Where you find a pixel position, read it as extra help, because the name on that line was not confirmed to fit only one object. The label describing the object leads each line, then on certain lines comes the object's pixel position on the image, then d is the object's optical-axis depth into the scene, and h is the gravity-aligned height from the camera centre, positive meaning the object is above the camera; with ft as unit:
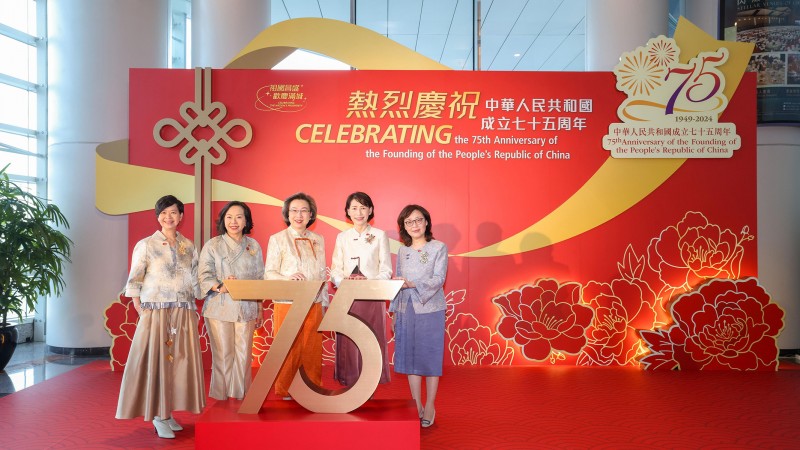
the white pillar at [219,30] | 23.22 +7.19
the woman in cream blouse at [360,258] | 13.69 -0.65
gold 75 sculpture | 10.51 -1.78
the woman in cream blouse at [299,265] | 13.09 -0.76
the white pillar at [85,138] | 20.14 +2.82
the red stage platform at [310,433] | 9.93 -3.18
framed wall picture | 20.47 +5.42
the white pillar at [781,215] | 20.79 +0.46
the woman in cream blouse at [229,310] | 12.62 -1.62
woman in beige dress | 11.59 -1.95
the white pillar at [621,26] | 22.25 +7.09
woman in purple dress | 12.35 -1.58
